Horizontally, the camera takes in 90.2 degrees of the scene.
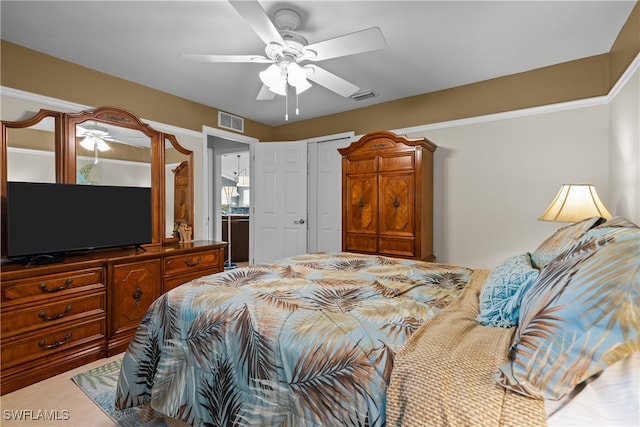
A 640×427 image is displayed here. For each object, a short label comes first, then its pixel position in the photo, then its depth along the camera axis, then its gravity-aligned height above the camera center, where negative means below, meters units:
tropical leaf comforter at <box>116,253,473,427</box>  1.04 -0.52
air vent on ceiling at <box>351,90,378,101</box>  3.69 +1.37
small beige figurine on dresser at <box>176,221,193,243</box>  3.64 -0.25
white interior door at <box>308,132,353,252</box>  4.52 +0.24
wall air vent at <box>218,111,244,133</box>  4.30 +1.23
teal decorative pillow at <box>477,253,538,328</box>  1.17 -0.34
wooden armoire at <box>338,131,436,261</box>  3.40 +0.16
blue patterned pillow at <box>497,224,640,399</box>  0.73 -0.29
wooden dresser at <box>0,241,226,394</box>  2.14 -0.73
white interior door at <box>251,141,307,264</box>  4.70 +0.18
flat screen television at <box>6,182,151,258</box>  2.35 -0.05
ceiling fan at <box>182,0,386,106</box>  1.85 +1.06
